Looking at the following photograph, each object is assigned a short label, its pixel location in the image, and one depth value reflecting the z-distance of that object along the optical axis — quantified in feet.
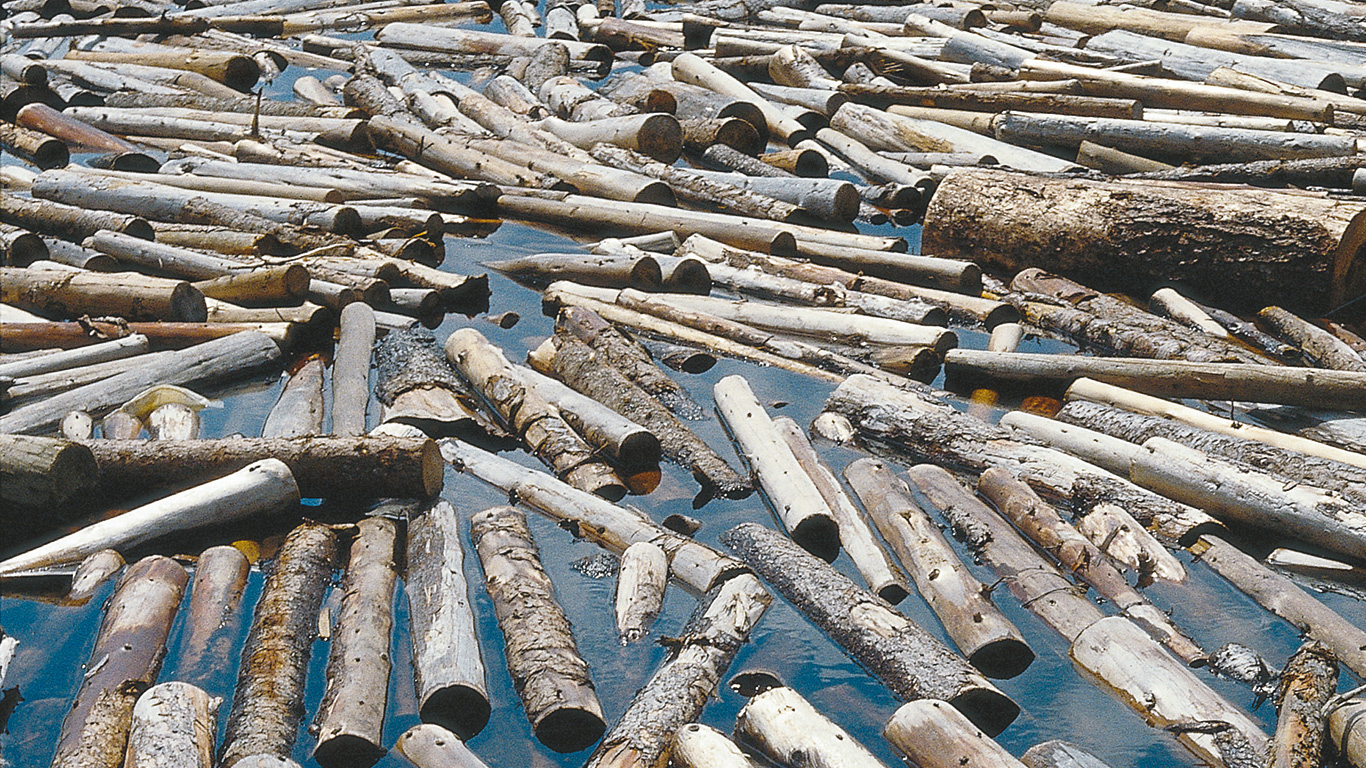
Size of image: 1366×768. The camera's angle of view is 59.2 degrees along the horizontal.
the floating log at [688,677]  18.95
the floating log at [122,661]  19.16
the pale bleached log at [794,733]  18.37
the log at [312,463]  26.66
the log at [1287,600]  21.02
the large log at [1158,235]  35.22
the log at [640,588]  23.18
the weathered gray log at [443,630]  20.61
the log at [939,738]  17.83
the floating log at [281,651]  19.52
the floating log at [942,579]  21.59
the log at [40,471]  25.53
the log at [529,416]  28.12
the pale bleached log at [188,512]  24.64
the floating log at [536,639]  20.24
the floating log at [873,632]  20.33
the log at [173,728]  18.56
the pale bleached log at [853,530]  23.62
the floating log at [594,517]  23.95
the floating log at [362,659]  19.49
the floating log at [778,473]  25.45
